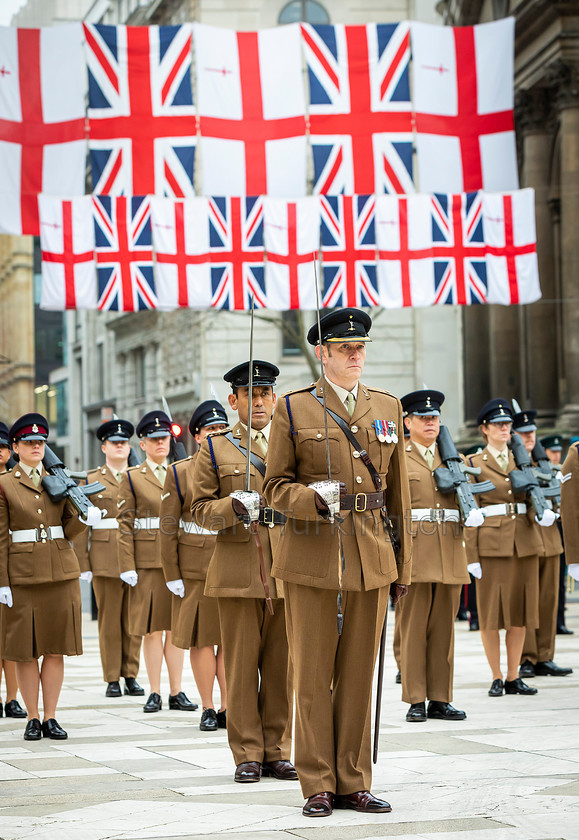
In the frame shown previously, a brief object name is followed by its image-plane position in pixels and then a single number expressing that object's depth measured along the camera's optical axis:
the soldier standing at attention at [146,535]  10.70
